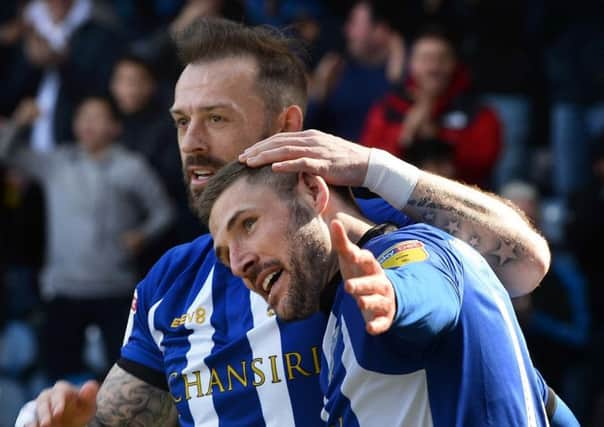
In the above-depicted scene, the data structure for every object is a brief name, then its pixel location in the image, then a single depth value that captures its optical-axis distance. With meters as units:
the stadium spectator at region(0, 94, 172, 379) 15.33
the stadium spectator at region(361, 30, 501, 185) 13.70
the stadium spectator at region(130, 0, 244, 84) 15.84
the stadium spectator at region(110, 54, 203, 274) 15.37
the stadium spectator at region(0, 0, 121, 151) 17.12
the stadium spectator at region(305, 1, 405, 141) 14.97
